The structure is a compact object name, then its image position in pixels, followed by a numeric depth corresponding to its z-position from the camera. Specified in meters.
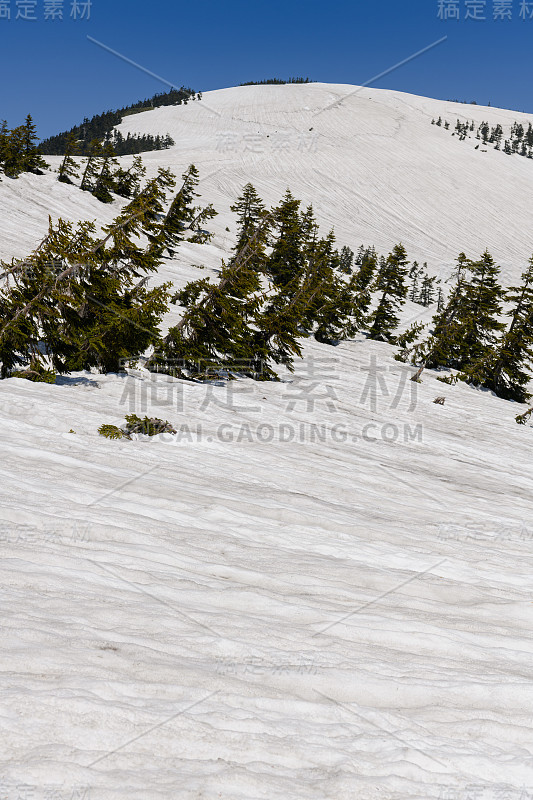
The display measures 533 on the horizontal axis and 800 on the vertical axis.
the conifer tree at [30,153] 60.03
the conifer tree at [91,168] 63.22
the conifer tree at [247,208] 49.67
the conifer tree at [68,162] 60.34
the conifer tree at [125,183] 68.36
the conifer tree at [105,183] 61.88
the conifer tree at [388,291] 47.53
